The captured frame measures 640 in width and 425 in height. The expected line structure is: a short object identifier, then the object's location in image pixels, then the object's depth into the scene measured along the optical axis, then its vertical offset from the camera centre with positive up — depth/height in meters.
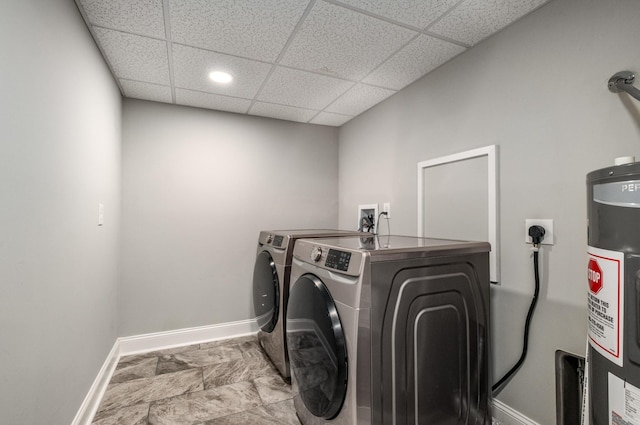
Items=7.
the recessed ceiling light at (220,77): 2.05 +1.01
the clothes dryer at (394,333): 1.09 -0.49
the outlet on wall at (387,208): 2.43 +0.06
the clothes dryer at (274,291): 1.92 -0.55
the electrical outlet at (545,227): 1.32 -0.05
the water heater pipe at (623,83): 1.06 +0.51
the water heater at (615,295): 0.69 -0.20
